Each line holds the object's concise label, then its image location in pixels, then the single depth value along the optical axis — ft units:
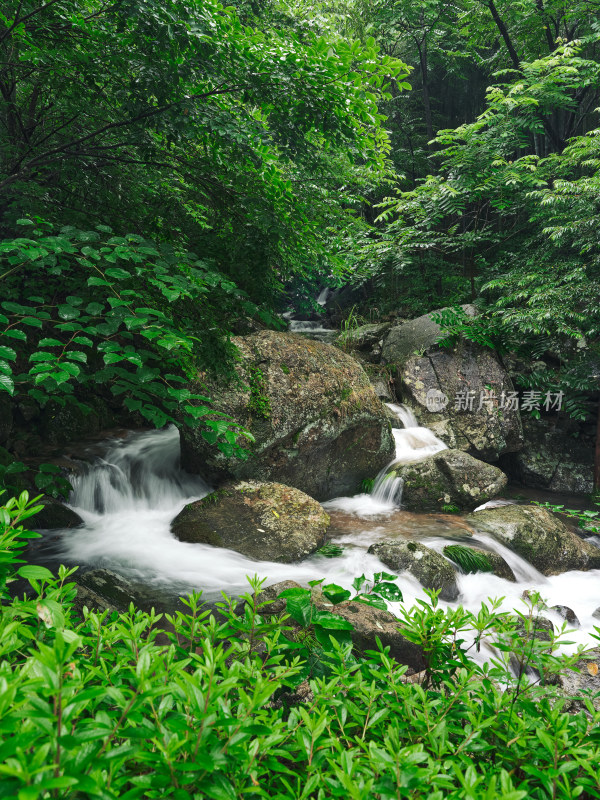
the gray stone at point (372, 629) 9.30
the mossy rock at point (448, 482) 22.97
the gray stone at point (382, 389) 32.30
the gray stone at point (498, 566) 16.88
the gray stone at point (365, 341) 37.40
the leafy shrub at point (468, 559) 16.72
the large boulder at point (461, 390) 29.63
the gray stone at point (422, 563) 15.11
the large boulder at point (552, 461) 29.91
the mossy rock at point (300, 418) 18.61
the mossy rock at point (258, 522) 16.15
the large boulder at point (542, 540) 18.57
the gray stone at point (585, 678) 11.62
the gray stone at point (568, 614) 14.76
